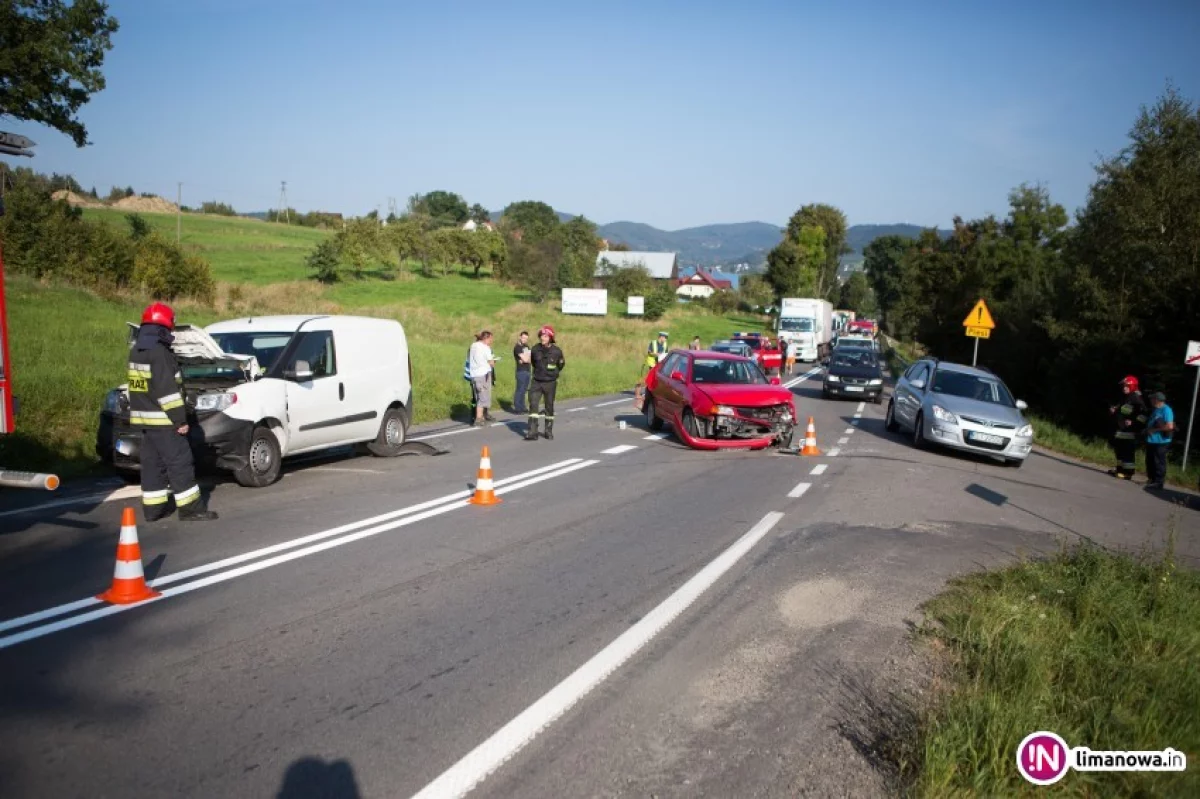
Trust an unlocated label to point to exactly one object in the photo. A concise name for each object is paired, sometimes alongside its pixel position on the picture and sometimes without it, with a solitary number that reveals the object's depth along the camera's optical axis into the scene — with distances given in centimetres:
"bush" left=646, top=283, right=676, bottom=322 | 7406
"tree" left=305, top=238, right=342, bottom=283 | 7244
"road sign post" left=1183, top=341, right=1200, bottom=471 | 1555
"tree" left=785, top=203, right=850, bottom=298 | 10254
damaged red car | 1459
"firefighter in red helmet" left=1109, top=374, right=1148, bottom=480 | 1508
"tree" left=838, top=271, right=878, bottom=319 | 12225
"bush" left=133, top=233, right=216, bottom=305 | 3863
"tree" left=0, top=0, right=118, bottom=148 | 2911
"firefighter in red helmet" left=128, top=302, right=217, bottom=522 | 760
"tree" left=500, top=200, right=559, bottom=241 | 13388
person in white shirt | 1767
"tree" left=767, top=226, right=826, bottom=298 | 9238
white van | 938
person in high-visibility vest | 2302
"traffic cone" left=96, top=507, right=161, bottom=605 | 554
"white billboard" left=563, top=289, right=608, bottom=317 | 6931
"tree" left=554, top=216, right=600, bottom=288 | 8069
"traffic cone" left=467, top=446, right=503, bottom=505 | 922
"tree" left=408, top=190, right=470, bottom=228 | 17381
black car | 2752
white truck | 5059
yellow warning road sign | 2555
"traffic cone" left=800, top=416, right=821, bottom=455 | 1476
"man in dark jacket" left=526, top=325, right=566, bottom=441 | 1512
